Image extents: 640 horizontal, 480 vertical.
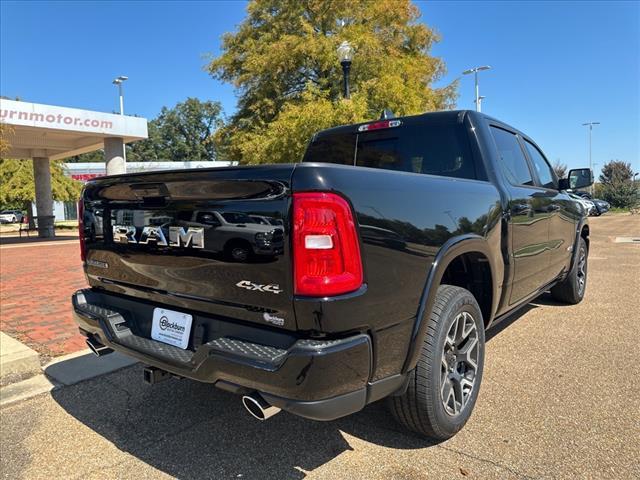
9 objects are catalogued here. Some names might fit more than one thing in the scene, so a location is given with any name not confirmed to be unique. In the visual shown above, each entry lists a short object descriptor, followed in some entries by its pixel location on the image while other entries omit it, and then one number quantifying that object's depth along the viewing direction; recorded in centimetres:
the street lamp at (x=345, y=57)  938
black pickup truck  199
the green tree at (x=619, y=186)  4491
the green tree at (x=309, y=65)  1562
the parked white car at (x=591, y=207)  2732
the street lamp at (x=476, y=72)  2550
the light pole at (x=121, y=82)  3419
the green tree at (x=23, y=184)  2869
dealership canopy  1513
